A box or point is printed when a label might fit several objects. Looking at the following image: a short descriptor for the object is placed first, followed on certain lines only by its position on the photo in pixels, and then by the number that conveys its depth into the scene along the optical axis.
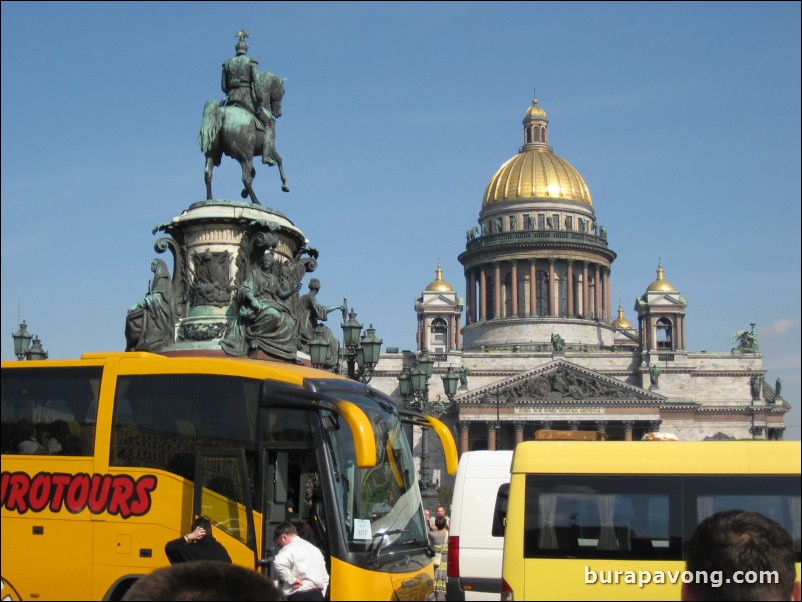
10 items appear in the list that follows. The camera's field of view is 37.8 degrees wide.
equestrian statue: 19.05
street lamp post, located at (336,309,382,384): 25.06
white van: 16.41
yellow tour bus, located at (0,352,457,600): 11.70
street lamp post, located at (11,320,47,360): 28.69
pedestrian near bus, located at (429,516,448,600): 19.58
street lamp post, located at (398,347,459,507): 28.75
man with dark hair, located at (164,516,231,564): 11.00
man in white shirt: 10.72
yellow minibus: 11.04
